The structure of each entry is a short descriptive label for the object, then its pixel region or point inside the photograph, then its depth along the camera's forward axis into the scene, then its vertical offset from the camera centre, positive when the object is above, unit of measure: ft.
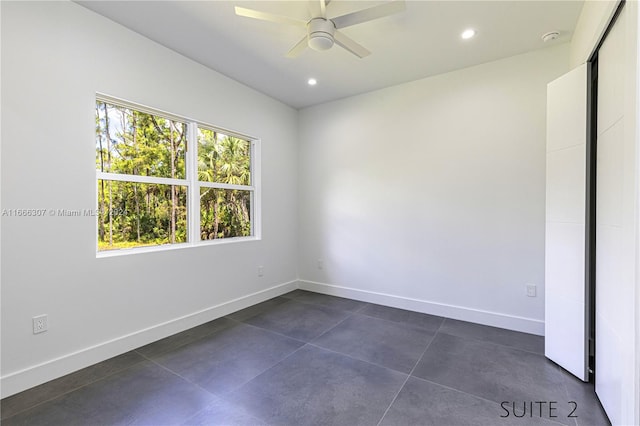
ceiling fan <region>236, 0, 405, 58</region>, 6.06 +4.37
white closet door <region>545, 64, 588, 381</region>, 6.55 -0.41
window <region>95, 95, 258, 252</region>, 8.02 +1.09
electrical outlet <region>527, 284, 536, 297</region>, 9.08 -2.72
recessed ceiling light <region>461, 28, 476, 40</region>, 8.04 +5.16
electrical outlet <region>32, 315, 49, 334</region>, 6.42 -2.64
